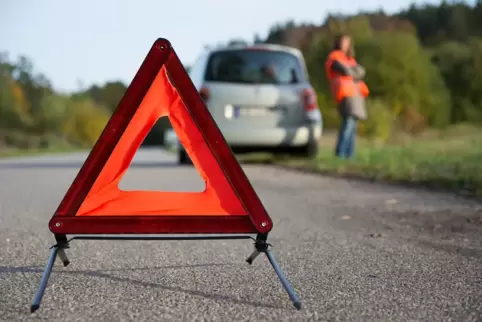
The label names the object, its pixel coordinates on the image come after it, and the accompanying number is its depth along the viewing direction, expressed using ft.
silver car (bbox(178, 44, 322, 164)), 42.65
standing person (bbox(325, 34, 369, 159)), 42.19
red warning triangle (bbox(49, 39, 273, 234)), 10.49
